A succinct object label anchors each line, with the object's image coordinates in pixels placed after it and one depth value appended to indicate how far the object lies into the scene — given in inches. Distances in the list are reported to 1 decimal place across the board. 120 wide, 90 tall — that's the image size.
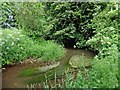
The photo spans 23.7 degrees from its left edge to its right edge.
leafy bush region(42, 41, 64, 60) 159.5
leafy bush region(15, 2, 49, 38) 174.6
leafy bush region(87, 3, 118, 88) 108.8
